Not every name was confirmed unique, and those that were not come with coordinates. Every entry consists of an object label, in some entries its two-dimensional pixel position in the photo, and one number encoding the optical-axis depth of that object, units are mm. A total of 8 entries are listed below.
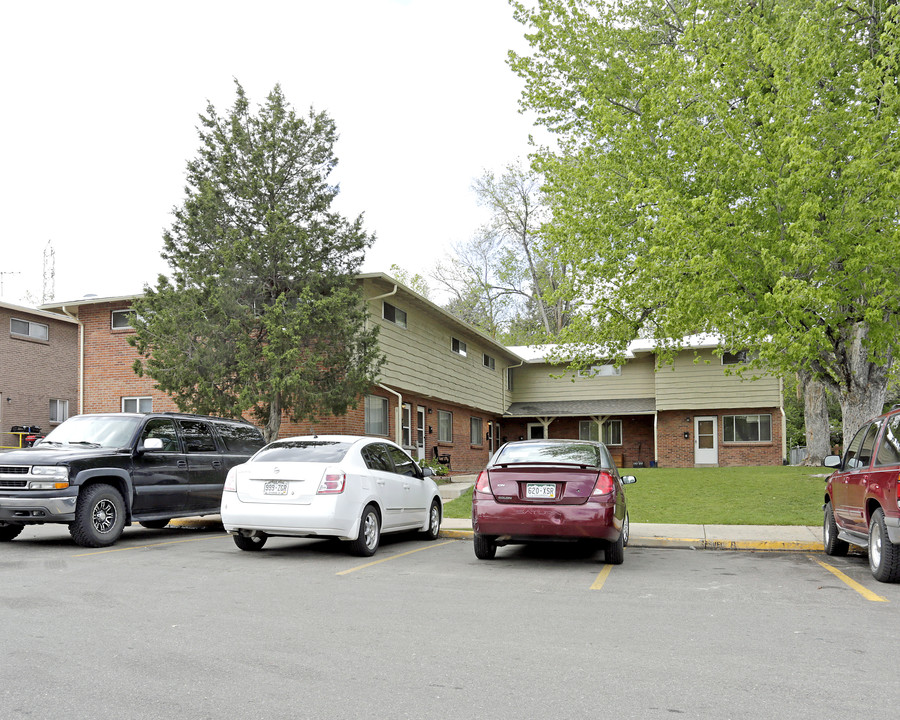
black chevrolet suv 10391
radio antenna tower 55125
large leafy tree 13578
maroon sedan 9398
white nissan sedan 9914
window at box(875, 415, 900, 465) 8672
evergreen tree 17469
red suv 8398
